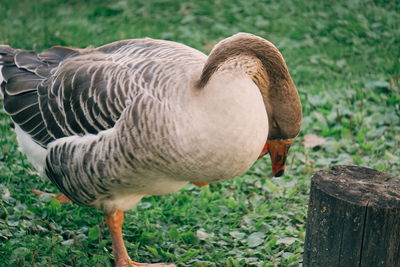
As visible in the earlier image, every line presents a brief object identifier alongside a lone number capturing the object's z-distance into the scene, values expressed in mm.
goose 6398
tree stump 5770
